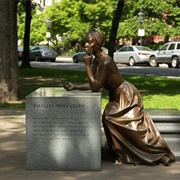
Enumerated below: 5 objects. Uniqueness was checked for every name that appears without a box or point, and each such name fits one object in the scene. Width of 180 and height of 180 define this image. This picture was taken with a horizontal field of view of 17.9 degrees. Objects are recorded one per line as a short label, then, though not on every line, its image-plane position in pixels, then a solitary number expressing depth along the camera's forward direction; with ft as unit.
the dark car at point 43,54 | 160.76
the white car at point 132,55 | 129.08
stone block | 23.93
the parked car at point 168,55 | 119.55
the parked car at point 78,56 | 148.05
